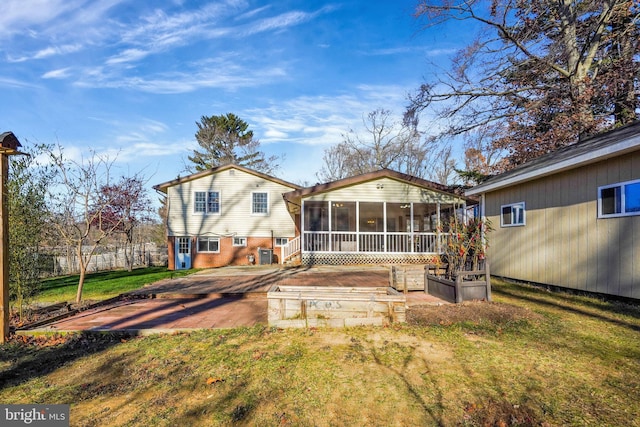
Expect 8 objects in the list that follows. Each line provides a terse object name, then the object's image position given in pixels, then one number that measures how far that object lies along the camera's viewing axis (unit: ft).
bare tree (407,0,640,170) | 39.88
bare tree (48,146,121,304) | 21.45
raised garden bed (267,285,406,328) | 15.33
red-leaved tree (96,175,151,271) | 55.57
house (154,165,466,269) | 57.93
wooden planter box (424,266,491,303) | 19.11
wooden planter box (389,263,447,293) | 22.67
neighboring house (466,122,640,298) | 19.95
